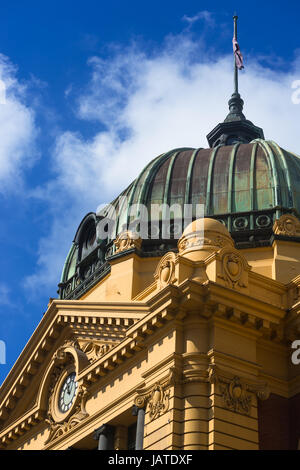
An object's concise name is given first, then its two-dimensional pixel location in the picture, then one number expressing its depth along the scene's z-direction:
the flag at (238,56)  58.31
